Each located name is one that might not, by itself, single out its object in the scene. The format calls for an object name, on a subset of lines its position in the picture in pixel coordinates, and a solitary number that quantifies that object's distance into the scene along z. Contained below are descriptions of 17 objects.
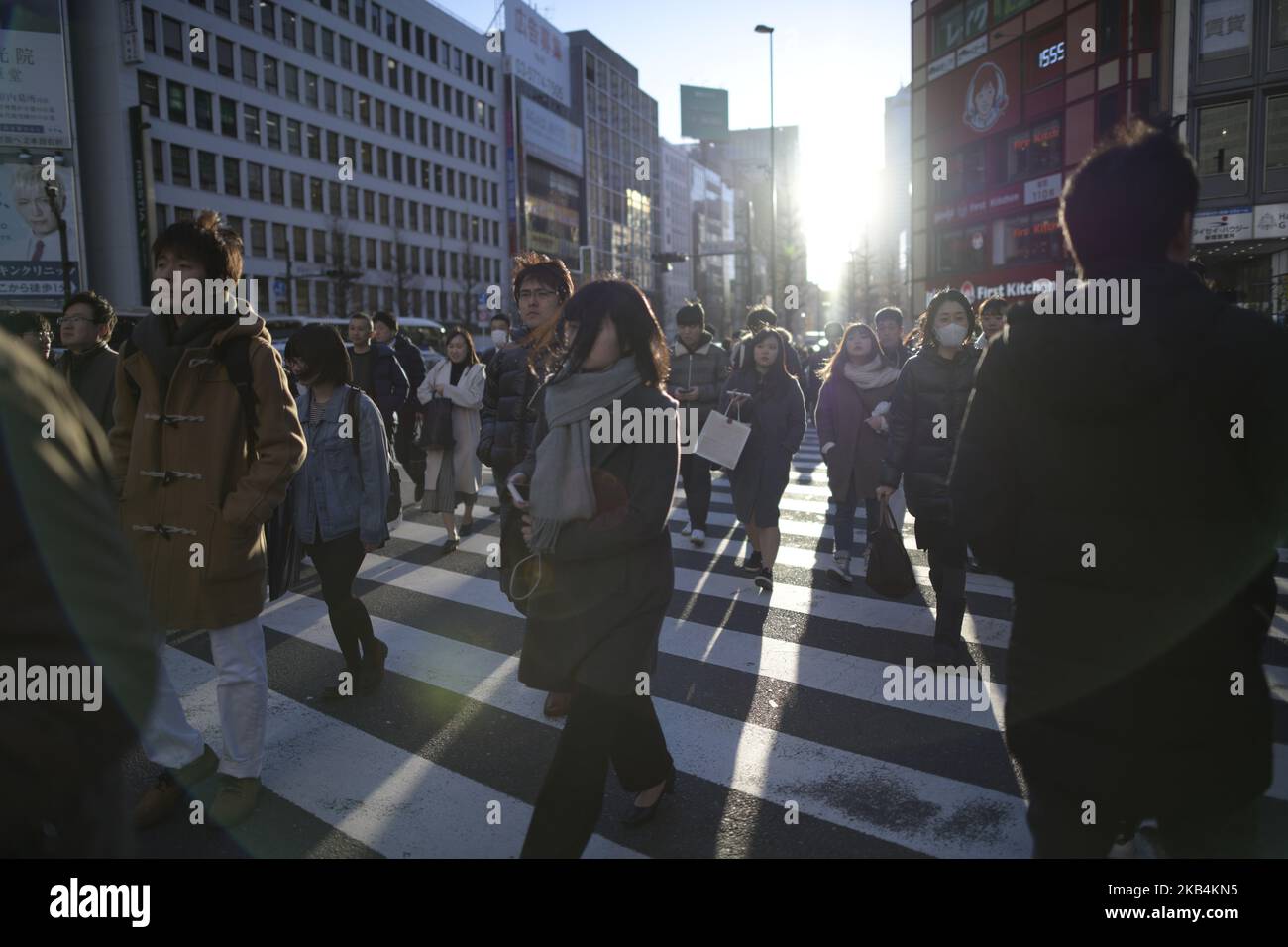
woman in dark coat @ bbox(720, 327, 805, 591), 7.14
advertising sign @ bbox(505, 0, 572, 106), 81.50
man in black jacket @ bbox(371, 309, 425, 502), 9.59
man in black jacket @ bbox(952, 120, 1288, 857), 1.83
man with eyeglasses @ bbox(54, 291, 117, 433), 5.54
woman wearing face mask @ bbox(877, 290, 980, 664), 5.27
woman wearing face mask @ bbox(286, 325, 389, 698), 4.74
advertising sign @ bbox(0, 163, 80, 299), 40.38
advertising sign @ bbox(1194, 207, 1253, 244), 26.78
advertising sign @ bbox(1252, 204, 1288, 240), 26.39
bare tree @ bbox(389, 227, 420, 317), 64.88
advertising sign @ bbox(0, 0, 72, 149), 39.56
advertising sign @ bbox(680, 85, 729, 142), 49.41
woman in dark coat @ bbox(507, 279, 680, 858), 2.70
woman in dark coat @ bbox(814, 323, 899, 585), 7.29
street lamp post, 33.97
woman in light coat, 8.67
